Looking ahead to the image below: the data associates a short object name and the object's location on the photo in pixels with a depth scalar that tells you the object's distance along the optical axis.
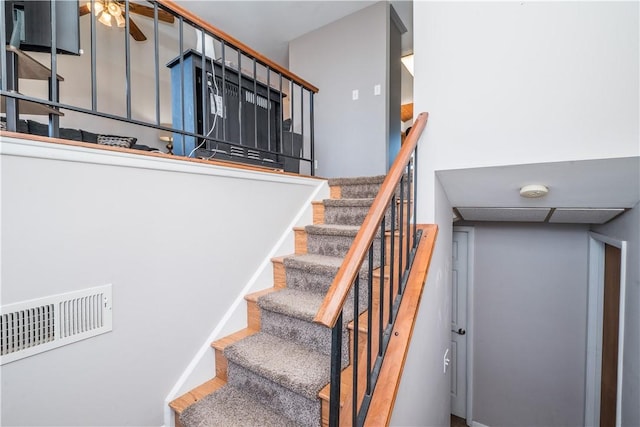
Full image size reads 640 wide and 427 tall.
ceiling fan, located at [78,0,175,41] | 2.71
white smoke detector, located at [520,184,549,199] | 1.65
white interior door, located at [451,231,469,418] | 3.16
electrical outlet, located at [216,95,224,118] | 1.88
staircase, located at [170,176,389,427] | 1.27
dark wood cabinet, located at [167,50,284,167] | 1.77
